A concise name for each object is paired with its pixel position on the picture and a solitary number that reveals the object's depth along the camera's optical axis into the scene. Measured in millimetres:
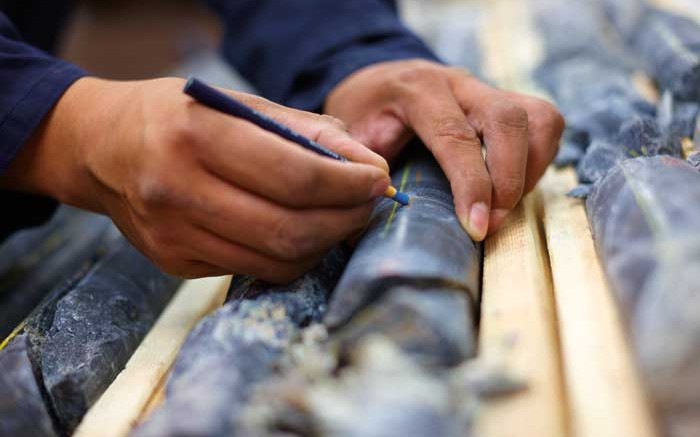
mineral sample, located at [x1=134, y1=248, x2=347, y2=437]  400
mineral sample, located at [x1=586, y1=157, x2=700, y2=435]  386
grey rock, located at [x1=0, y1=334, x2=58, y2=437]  442
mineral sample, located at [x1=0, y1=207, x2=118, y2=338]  600
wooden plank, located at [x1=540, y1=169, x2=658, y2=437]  396
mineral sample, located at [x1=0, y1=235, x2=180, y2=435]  471
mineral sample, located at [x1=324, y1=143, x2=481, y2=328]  438
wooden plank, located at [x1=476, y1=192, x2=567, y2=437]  398
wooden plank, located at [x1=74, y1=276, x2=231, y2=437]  456
